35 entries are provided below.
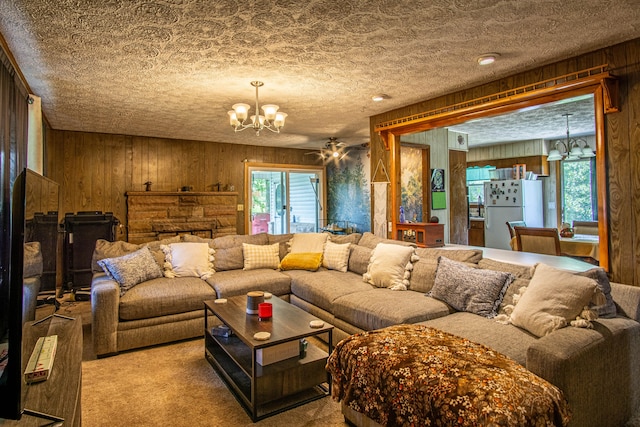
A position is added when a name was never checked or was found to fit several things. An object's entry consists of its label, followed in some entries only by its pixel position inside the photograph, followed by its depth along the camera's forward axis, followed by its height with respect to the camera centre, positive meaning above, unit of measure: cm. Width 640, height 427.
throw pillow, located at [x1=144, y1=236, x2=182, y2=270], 390 -31
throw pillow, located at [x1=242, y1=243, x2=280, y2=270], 432 -45
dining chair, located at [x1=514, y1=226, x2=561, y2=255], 382 -28
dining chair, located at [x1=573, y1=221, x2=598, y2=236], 553 -20
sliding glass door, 725 +45
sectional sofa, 190 -67
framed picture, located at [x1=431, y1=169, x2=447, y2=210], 513 +40
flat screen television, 107 -29
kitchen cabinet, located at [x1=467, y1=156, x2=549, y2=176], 702 +109
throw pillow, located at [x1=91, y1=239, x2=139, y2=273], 366 -29
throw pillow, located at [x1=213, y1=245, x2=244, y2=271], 422 -47
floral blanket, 147 -77
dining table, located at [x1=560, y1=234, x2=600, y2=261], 395 -37
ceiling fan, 587 +124
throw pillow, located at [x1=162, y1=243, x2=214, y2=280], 389 -44
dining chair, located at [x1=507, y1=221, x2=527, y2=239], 547 -14
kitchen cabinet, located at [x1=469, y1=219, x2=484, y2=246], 753 -33
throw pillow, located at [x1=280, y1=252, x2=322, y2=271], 424 -51
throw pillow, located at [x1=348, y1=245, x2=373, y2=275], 397 -46
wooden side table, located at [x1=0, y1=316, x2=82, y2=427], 116 -61
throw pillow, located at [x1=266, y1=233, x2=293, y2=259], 465 -28
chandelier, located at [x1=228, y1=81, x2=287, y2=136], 338 +104
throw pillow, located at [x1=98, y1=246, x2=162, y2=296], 336 -45
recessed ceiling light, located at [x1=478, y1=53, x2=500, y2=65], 276 +126
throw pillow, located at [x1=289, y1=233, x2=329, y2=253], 448 -30
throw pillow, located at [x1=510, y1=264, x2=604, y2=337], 210 -53
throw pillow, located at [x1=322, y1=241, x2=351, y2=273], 421 -46
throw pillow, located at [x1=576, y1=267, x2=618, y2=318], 215 -48
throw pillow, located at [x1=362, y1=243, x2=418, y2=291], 338 -48
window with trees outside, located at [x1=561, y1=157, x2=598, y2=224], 651 +46
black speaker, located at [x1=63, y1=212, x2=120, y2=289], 511 -27
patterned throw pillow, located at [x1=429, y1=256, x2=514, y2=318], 263 -55
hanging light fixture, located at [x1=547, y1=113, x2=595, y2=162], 554 +99
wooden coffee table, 225 -99
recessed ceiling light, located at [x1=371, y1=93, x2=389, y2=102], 382 +133
